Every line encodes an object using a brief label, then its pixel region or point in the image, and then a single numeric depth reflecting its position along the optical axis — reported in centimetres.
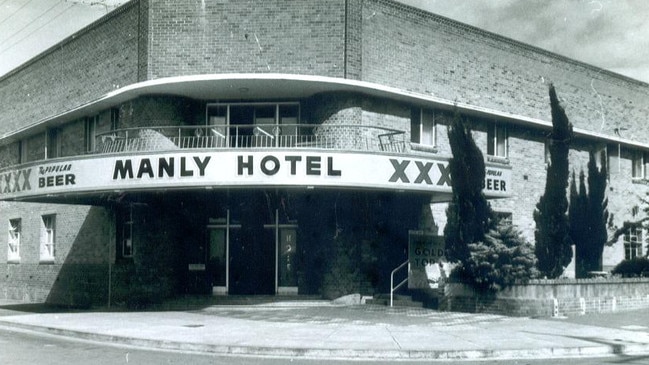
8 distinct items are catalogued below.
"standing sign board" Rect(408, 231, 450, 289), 2247
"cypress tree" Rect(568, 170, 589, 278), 2586
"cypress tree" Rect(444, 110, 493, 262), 1972
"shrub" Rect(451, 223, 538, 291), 1895
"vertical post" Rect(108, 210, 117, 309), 2372
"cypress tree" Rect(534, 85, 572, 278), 2189
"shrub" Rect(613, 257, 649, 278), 2612
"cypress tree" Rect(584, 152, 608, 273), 2589
